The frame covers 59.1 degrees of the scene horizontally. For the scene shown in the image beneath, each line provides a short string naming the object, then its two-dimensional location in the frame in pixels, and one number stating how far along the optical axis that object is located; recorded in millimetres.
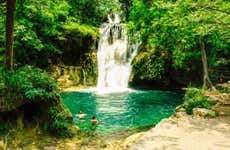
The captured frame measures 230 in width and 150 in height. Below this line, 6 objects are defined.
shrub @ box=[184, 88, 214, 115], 5746
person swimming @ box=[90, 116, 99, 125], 9177
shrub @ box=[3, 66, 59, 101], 6241
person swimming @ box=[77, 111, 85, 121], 9978
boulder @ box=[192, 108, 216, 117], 5169
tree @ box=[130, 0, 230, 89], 5671
